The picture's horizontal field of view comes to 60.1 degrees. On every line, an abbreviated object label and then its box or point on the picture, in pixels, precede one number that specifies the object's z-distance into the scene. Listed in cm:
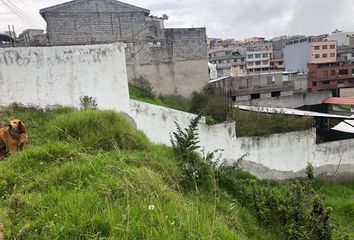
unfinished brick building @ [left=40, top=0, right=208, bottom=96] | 1653
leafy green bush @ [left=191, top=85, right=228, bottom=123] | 1093
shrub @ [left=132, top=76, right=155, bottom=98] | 1545
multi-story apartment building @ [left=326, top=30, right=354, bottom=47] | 5938
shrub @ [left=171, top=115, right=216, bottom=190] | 443
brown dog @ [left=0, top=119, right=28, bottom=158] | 474
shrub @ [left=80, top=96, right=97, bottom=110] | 804
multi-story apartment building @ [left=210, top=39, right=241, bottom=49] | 6988
